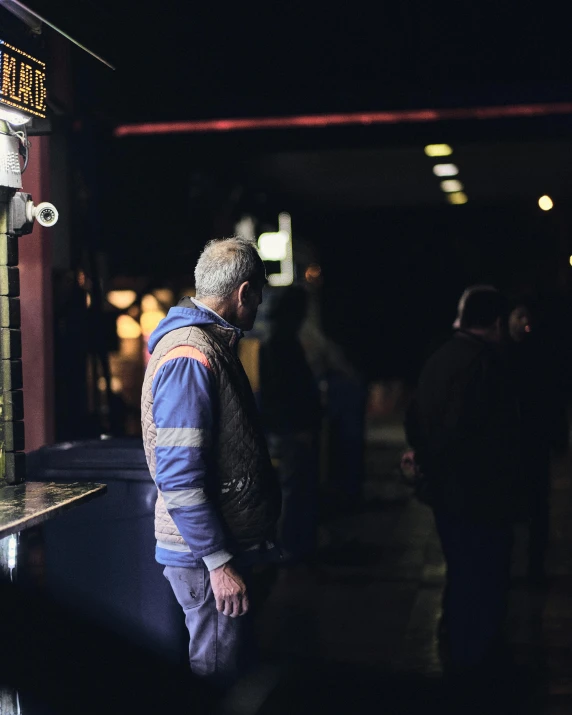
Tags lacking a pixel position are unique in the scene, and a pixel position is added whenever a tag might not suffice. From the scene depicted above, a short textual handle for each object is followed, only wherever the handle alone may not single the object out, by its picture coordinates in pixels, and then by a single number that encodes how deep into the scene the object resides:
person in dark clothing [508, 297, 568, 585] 6.61
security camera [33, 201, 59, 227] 4.31
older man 3.21
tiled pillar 4.25
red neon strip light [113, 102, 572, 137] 6.89
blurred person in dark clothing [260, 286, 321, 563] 7.11
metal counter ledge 3.43
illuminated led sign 3.99
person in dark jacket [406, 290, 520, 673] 4.54
